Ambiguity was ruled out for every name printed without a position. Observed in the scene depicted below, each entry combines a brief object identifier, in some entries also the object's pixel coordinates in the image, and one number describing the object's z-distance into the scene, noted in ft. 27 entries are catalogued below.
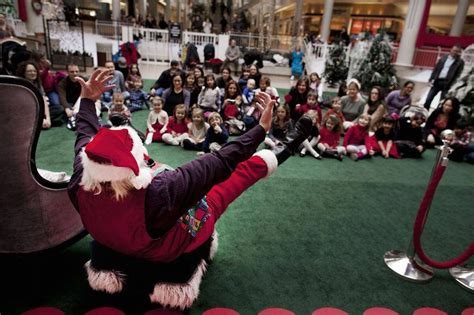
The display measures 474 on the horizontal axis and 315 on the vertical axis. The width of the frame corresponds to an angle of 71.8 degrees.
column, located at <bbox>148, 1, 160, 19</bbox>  87.69
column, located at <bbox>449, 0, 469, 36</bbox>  45.39
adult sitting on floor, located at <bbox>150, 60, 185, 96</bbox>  21.01
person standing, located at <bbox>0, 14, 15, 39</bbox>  19.38
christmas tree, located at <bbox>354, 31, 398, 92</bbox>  26.30
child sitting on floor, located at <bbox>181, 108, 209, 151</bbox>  15.01
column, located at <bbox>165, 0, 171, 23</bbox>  80.79
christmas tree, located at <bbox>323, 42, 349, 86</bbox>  31.78
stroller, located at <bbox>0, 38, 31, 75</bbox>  17.24
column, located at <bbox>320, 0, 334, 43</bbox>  51.08
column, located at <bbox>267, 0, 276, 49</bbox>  70.74
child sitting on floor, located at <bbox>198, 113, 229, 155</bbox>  14.11
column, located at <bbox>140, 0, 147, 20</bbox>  72.62
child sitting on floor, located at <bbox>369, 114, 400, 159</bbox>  16.30
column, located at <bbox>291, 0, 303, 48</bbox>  65.20
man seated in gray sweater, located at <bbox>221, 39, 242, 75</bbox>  36.11
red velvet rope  7.29
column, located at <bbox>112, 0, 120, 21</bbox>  53.57
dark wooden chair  5.16
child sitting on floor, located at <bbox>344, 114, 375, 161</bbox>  15.75
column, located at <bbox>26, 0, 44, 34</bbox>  39.75
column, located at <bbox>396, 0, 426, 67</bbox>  31.04
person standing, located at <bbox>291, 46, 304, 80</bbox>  35.60
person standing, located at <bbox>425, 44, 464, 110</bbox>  23.07
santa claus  4.44
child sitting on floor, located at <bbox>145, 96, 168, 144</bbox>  15.69
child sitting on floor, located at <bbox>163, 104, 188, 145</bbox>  15.77
